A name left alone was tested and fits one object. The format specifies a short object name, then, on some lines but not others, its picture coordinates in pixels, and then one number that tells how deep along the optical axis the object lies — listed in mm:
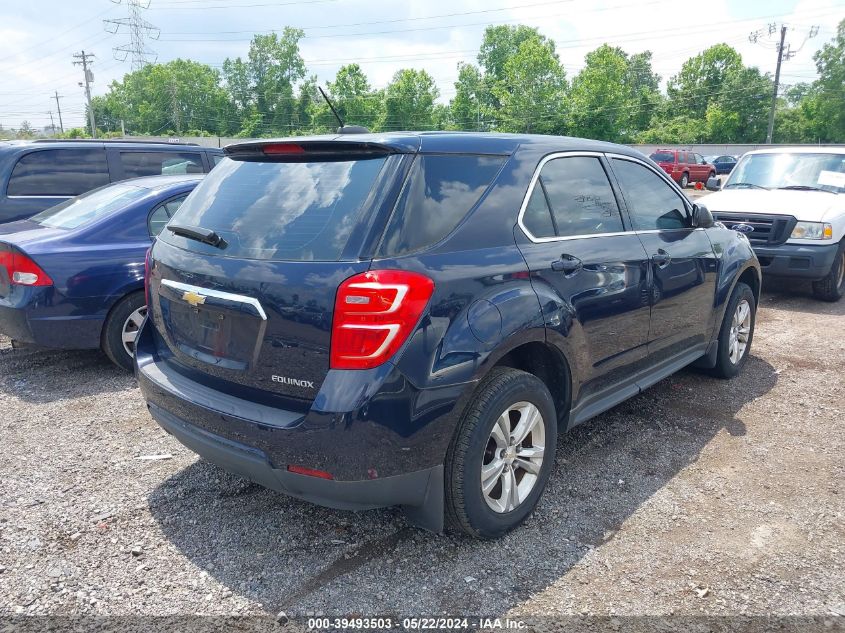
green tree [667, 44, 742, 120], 83125
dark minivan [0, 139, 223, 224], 7094
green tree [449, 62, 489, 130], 78375
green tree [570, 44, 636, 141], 66750
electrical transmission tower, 85156
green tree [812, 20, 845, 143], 72562
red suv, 31703
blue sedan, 4789
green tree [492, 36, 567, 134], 68625
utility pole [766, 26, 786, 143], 55375
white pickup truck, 7695
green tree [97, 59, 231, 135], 99500
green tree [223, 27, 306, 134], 98250
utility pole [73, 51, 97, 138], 65169
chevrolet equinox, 2488
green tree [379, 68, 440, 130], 77500
